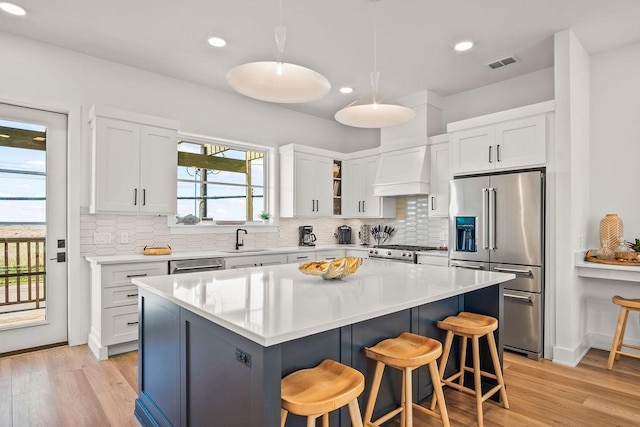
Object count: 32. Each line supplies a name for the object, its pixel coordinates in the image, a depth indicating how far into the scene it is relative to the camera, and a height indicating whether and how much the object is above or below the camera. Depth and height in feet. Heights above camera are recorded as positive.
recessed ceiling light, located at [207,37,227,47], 11.63 +5.43
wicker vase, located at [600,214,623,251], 11.60 -0.49
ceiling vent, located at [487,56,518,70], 13.05 +5.43
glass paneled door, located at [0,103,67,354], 11.66 -0.44
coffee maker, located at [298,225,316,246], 18.52 -1.06
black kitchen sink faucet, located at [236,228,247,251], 15.71 -1.01
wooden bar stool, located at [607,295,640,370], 10.69 -3.17
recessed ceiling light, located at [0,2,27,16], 9.96 +5.53
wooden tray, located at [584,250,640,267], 10.70 -1.36
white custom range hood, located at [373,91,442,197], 15.96 +2.73
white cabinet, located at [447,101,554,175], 11.75 +2.51
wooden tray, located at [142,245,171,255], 12.96 -1.27
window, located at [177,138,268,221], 15.39 +1.51
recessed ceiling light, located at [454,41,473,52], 11.94 +5.46
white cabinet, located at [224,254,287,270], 13.95 -1.80
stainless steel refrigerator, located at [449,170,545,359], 11.59 -0.82
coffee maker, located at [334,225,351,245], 19.97 -1.09
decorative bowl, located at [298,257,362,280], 7.61 -1.10
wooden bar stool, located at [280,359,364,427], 4.68 -2.33
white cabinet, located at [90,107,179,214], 12.16 +1.75
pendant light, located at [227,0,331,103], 6.73 +2.49
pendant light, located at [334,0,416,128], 8.46 +2.41
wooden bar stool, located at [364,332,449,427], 6.07 -2.38
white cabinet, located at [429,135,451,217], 15.35 +1.60
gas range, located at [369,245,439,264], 15.38 -1.58
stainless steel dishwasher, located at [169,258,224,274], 12.54 -1.75
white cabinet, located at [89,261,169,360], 11.33 -2.87
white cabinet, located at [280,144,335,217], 17.34 +1.53
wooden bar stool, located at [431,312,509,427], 7.54 -2.83
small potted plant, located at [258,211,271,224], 17.46 -0.07
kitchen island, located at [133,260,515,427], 4.73 -1.92
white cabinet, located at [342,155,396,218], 18.31 +1.09
